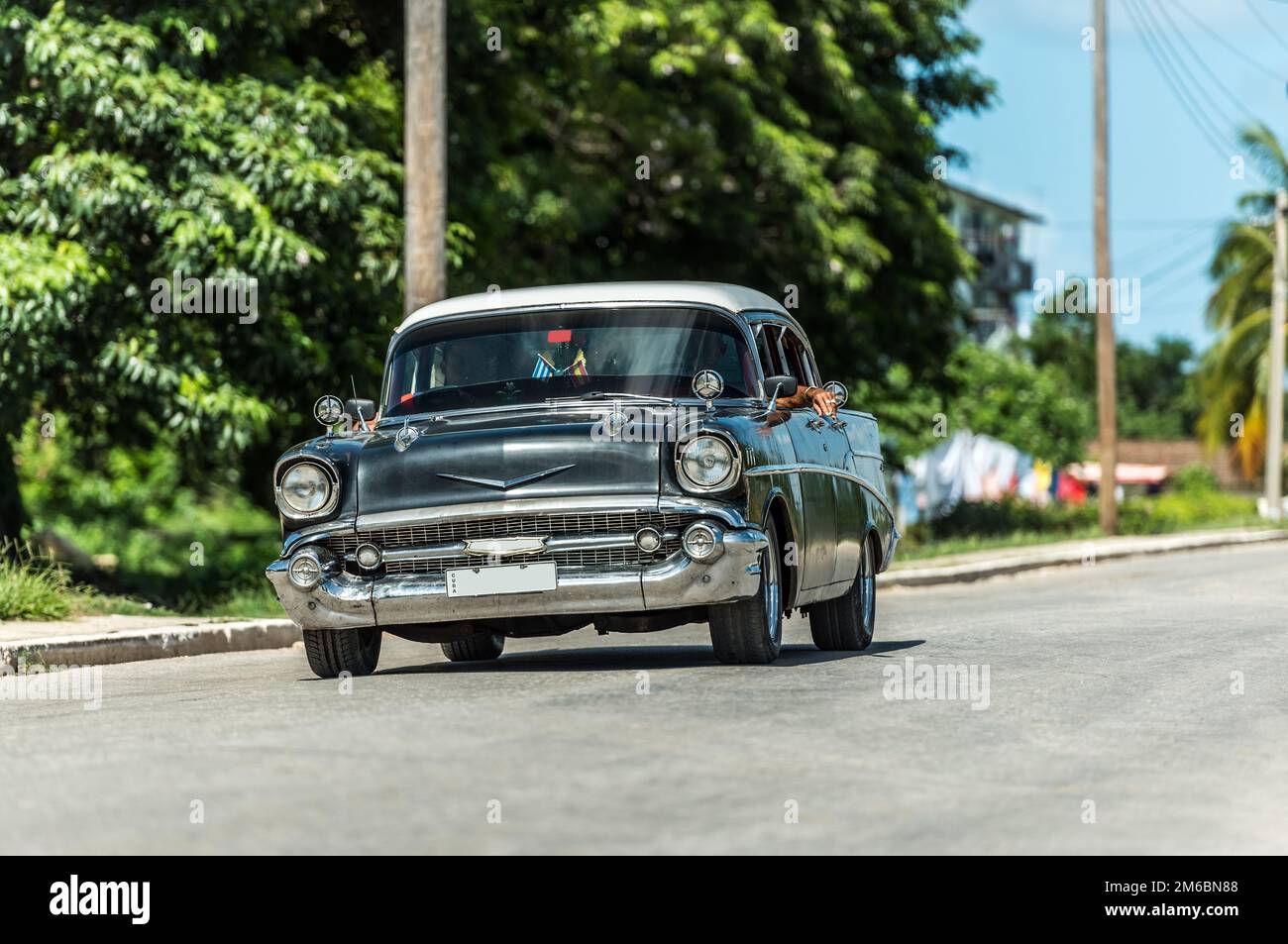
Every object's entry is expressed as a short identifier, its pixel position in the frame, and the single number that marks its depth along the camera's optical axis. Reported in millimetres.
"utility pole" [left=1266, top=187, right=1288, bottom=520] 44219
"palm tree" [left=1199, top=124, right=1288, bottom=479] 51438
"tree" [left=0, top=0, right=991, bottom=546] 16422
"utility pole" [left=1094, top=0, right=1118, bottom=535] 34531
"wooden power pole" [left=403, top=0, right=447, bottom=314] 16781
